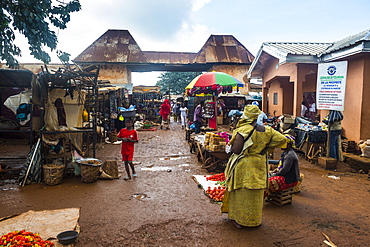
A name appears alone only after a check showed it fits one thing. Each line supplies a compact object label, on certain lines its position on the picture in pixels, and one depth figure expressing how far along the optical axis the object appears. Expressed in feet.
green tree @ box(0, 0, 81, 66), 20.04
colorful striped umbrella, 32.35
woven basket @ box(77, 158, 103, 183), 21.97
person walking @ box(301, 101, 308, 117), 44.79
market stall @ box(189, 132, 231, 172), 24.77
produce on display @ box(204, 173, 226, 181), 22.15
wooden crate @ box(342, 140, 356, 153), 29.22
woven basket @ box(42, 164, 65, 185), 21.29
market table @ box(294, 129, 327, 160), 29.68
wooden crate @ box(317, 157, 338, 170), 26.48
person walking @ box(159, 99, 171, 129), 67.47
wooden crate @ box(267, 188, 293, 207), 16.53
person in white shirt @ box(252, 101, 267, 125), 35.09
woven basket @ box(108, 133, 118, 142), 43.80
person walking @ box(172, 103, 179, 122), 95.05
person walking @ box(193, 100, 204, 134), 39.79
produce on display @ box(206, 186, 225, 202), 17.86
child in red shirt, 22.84
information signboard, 25.26
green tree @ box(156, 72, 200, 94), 157.28
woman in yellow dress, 13.14
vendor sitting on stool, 16.34
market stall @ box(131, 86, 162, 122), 76.38
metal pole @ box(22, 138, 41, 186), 21.52
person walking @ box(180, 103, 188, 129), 66.27
